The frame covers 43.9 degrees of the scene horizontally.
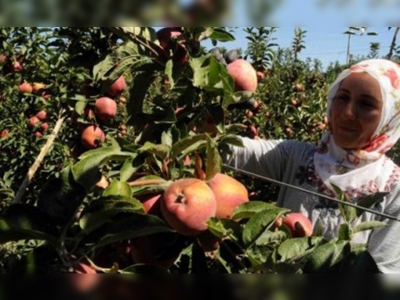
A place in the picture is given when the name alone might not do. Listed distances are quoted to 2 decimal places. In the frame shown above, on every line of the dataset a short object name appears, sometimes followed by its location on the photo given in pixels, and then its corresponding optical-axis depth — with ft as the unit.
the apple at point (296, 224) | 2.25
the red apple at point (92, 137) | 4.81
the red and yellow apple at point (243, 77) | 3.08
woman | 4.00
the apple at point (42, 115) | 8.77
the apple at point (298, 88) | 12.53
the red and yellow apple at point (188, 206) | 1.94
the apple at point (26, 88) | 9.20
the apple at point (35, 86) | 9.32
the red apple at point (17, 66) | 9.14
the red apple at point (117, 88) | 4.92
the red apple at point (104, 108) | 4.85
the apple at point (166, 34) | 2.72
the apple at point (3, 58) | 8.77
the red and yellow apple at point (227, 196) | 2.20
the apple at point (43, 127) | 9.08
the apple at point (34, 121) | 9.03
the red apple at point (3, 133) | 9.49
